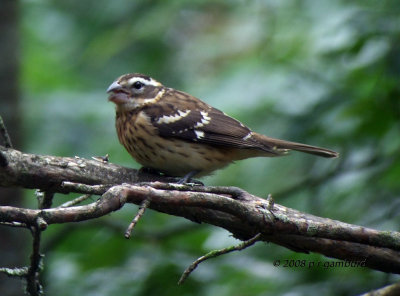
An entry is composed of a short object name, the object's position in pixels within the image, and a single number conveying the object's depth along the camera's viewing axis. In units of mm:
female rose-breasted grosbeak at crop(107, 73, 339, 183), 10352
